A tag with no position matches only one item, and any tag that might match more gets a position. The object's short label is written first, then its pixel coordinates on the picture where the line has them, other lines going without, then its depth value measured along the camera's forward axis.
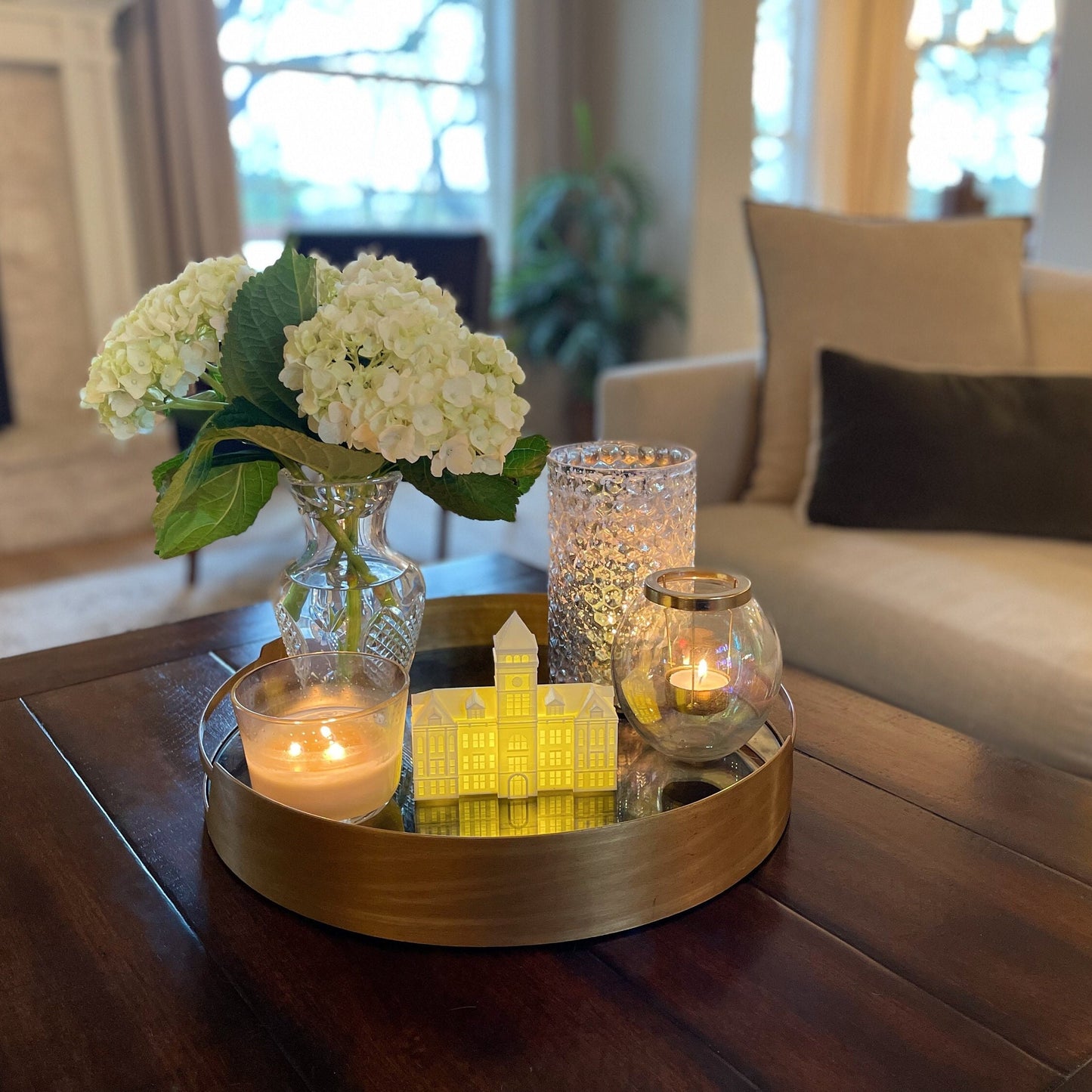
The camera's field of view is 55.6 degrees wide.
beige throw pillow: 1.96
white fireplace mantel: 3.09
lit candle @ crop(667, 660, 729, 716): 0.83
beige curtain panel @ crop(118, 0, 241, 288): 3.27
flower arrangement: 0.75
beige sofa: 1.34
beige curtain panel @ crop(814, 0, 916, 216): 4.99
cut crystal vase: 0.89
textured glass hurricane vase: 0.96
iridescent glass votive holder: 0.82
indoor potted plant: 4.04
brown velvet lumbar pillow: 1.70
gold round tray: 0.68
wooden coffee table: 0.58
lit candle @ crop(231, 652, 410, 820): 0.75
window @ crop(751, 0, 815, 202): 4.78
